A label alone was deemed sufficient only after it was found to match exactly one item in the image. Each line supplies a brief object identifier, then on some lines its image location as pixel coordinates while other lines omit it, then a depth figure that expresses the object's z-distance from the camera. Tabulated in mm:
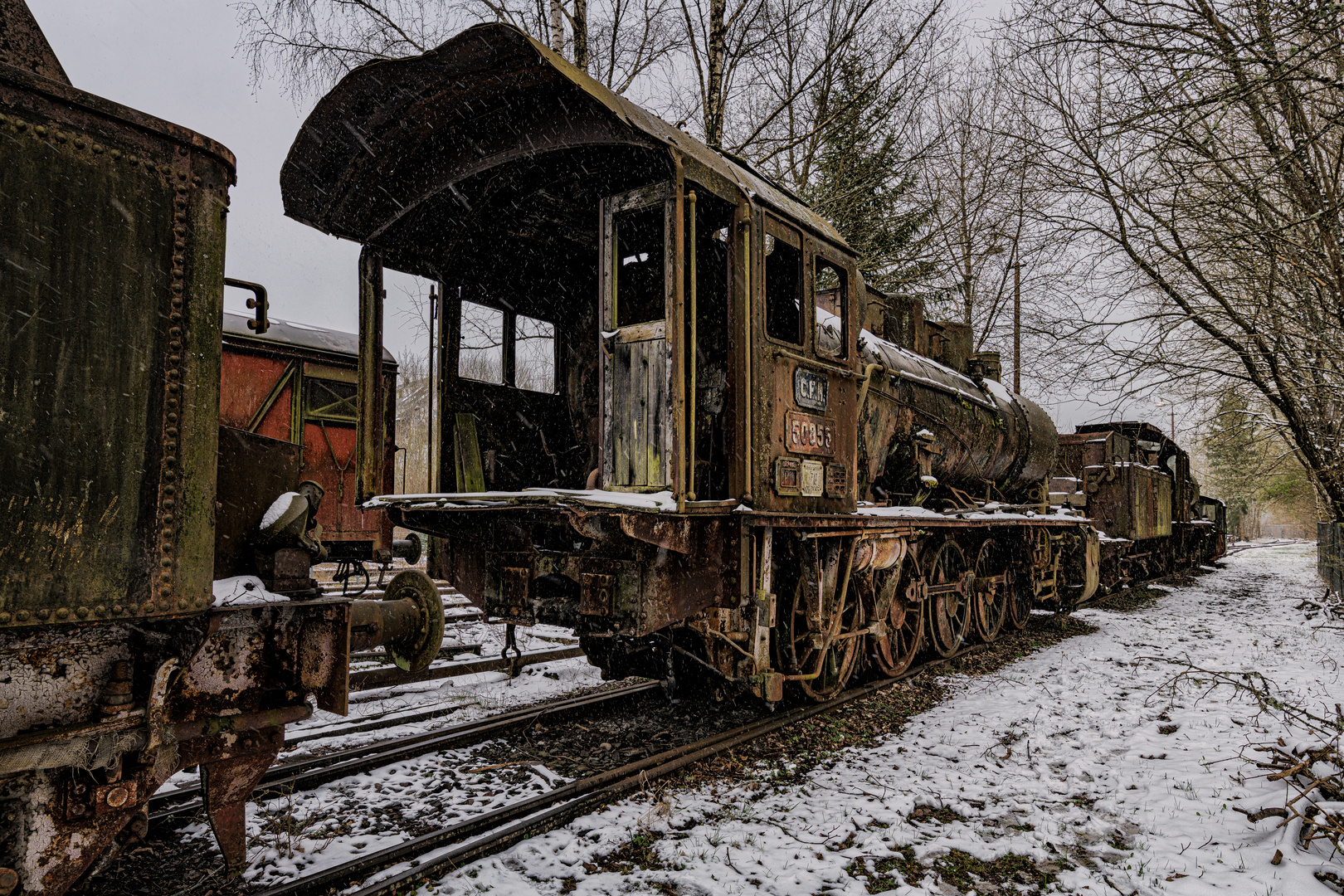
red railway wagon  10062
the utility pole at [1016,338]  17000
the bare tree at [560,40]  9914
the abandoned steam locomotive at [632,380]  4020
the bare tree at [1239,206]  4910
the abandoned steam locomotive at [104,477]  2018
